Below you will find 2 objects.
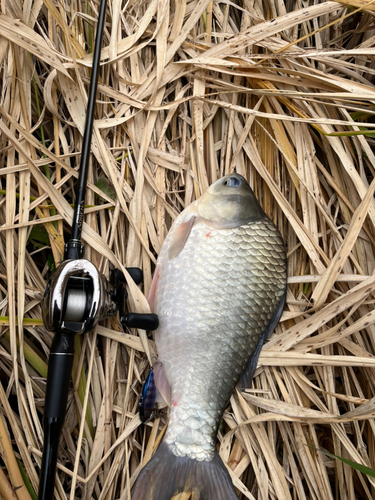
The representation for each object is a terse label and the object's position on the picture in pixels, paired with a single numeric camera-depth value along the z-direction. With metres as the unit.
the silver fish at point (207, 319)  0.38
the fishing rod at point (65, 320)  0.35
